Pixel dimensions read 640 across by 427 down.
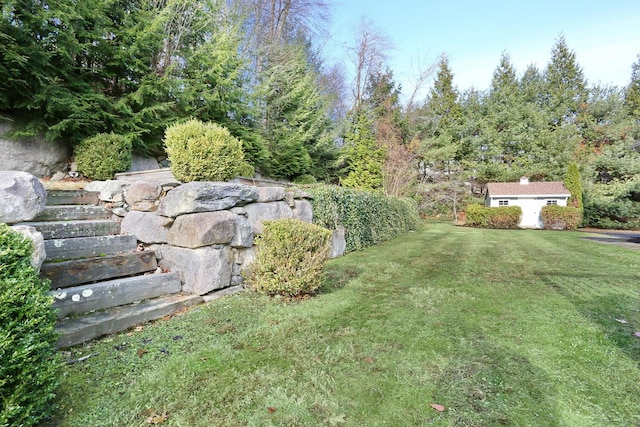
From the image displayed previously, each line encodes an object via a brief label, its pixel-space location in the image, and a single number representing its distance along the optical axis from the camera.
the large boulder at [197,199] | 3.72
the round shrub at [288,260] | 3.64
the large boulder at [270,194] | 4.80
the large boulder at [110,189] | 4.22
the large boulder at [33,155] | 5.36
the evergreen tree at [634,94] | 22.55
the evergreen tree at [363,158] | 16.83
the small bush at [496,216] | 18.17
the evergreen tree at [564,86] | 23.42
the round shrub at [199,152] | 4.14
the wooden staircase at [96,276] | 2.61
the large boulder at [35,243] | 1.91
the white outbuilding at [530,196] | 19.20
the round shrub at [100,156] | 5.71
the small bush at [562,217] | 16.81
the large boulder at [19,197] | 2.09
